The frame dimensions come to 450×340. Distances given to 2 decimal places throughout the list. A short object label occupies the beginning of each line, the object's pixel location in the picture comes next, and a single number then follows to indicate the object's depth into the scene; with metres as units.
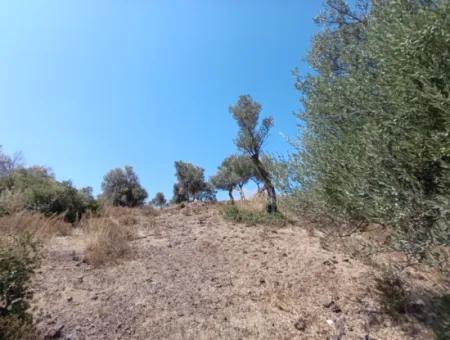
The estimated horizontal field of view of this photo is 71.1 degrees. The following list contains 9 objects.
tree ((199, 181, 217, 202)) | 30.58
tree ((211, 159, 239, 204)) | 26.08
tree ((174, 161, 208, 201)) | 32.81
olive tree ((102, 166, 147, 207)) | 31.71
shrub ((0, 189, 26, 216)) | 9.68
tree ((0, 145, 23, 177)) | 26.05
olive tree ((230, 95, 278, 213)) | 13.32
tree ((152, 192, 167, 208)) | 41.19
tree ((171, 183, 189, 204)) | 34.13
